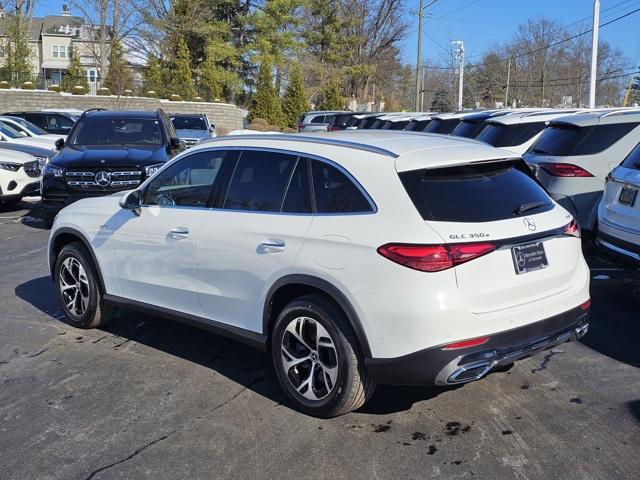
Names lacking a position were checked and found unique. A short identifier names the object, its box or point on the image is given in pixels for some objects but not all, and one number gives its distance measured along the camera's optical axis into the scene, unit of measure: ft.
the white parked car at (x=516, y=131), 35.57
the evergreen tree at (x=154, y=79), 150.25
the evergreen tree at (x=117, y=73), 135.95
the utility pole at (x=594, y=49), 85.40
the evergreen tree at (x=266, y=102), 147.95
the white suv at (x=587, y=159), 27.32
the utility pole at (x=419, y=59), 152.35
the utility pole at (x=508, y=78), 214.65
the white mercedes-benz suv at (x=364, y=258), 12.64
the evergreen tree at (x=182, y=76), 147.64
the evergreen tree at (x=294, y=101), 156.66
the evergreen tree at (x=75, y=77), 142.72
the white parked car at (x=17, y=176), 42.09
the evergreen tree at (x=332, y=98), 167.73
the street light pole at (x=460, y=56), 162.66
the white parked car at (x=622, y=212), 20.42
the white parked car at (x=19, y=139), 56.59
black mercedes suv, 34.55
